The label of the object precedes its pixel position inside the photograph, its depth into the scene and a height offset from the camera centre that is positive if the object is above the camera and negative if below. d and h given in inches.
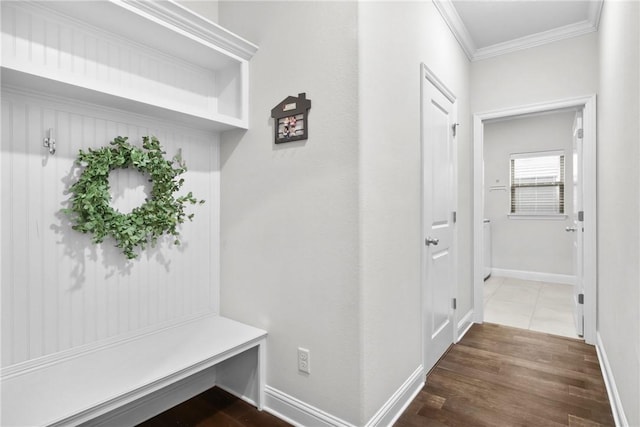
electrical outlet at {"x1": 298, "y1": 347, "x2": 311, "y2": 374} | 69.2 -30.7
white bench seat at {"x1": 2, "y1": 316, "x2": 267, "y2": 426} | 48.5 -27.5
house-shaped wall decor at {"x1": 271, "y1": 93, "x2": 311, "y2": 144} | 69.0 +19.3
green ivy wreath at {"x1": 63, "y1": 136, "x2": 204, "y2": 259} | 61.1 +2.1
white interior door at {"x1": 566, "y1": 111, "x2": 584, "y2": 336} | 115.5 -5.5
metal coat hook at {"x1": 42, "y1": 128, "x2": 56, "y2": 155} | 58.6 +11.8
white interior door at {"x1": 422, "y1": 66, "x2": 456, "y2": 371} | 89.0 -1.6
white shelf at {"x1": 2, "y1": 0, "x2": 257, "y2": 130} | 55.5 +30.8
